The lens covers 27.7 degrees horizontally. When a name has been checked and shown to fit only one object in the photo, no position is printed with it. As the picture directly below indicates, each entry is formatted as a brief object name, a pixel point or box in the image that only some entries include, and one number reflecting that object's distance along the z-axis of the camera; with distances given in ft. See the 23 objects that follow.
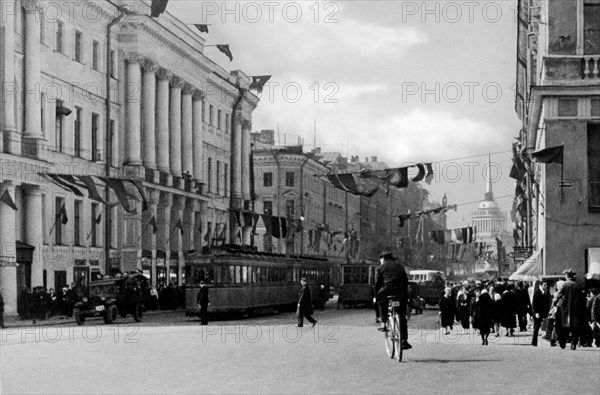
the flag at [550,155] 98.27
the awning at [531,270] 106.83
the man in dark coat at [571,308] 76.59
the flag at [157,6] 150.71
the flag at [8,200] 141.49
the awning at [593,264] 95.35
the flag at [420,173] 132.16
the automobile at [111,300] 124.67
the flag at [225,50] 227.90
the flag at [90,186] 138.92
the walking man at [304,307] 107.79
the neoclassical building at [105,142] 152.76
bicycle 62.28
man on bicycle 63.05
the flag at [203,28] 212.64
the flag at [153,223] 182.68
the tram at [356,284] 195.00
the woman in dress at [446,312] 105.29
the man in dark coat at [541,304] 89.04
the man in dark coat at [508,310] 93.97
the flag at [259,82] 261.03
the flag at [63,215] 162.39
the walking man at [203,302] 117.19
